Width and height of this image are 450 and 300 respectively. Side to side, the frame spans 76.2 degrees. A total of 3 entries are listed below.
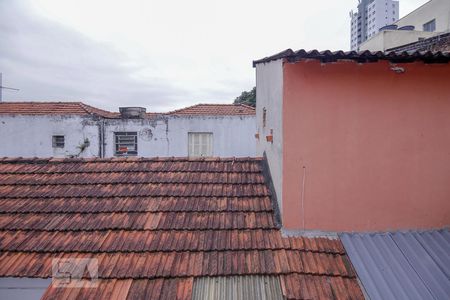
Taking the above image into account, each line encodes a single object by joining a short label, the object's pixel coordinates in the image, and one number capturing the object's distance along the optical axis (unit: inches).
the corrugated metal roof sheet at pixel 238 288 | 139.1
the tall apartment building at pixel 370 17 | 3203.7
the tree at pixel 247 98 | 1382.1
